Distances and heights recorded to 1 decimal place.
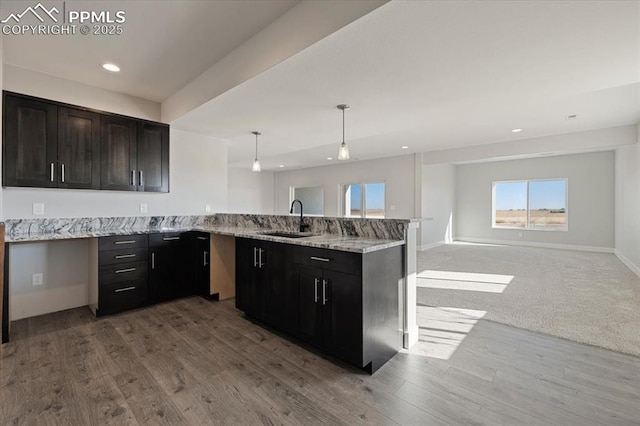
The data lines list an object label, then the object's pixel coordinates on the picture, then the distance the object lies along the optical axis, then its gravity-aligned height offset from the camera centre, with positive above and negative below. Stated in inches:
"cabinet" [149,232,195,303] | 138.3 -27.6
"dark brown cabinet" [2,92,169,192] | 116.1 +29.2
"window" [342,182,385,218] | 332.5 +15.3
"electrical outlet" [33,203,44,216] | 124.0 +1.3
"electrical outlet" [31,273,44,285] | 126.5 -29.5
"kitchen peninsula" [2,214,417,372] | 83.1 -21.1
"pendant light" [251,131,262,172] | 179.4 +29.3
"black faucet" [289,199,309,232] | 126.9 -6.1
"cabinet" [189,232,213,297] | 147.9 -26.0
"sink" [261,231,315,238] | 120.9 -9.5
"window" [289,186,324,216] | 391.6 +20.9
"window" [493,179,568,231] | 306.5 +8.9
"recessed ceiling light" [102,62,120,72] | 117.0 +59.7
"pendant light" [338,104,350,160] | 133.6 +29.2
